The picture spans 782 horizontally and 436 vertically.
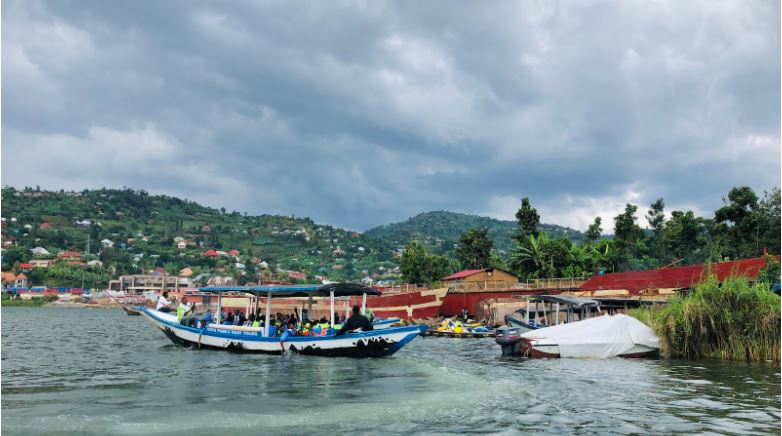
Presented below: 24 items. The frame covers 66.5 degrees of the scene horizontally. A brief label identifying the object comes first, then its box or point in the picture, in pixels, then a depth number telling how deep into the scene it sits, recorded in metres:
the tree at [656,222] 81.25
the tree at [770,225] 59.46
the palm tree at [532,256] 71.75
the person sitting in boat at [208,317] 31.97
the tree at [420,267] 86.56
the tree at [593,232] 80.88
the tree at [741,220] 59.88
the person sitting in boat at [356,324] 25.09
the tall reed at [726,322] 22.25
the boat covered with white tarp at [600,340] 24.83
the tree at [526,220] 76.88
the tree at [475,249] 87.38
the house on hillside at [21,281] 151.75
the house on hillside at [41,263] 165.66
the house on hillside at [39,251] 180.65
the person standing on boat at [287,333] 26.04
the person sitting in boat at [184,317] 31.61
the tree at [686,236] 70.98
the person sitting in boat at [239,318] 30.91
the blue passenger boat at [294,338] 24.67
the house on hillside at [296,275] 181.20
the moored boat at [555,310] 33.76
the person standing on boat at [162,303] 33.56
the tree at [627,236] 75.38
